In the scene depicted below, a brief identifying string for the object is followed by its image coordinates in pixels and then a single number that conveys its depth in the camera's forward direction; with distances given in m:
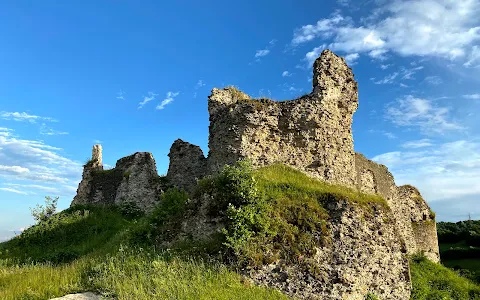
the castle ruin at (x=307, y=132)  15.34
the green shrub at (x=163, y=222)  13.45
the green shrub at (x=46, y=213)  23.45
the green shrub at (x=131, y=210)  22.34
